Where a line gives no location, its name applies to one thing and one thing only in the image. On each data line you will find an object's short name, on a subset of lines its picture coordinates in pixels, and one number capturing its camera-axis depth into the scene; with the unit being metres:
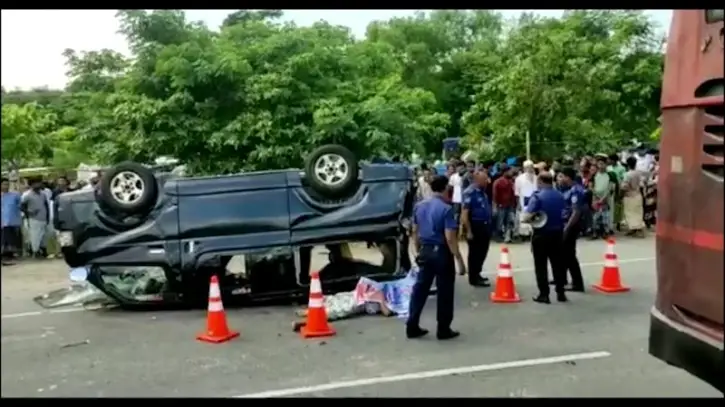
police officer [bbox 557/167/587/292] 10.07
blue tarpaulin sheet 8.89
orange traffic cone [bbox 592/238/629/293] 10.24
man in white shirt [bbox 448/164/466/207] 15.41
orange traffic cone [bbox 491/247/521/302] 9.66
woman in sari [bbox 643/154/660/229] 16.85
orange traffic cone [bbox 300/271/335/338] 8.00
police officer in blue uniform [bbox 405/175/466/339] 7.74
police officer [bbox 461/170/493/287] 10.70
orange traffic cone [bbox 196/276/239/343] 7.95
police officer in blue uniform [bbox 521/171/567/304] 9.48
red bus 4.21
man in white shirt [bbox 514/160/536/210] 15.69
